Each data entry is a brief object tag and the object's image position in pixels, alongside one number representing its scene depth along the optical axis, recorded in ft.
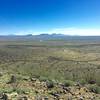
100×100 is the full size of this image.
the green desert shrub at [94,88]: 19.97
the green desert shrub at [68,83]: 21.94
